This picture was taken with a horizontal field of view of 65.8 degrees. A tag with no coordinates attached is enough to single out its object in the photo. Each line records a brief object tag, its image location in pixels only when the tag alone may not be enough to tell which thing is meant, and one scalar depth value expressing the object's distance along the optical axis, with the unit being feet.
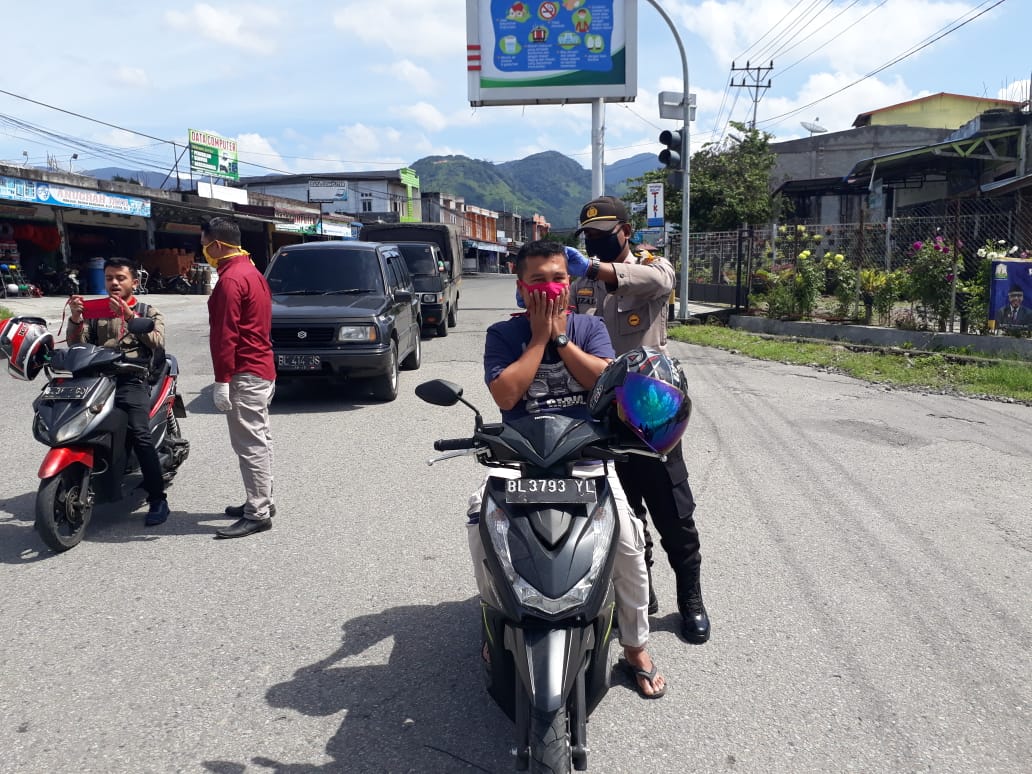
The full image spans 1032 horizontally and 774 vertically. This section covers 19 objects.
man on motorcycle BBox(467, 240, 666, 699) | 9.48
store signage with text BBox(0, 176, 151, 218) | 69.41
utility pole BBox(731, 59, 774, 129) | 181.09
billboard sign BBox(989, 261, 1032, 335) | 36.68
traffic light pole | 54.70
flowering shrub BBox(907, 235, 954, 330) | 39.45
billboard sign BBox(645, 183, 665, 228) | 60.90
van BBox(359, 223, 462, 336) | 51.70
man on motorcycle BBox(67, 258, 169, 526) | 16.40
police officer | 11.24
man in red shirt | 15.85
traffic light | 49.16
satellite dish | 137.49
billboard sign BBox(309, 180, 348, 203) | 196.34
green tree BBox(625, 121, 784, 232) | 109.81
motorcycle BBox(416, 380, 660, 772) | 7.61
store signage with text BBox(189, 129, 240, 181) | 152.35
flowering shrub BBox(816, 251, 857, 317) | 45.98
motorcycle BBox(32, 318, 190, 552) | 14.65
